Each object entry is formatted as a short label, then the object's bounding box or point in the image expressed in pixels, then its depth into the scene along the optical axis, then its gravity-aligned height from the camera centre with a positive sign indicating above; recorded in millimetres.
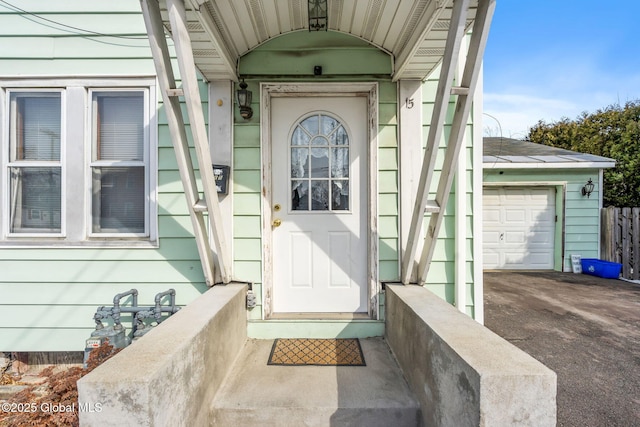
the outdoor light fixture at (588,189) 5941 +537
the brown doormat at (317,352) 1991 -971
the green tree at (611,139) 6891 +2327
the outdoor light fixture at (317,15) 1947 +1394
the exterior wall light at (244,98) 2217 +889
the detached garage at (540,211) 5949 +94
